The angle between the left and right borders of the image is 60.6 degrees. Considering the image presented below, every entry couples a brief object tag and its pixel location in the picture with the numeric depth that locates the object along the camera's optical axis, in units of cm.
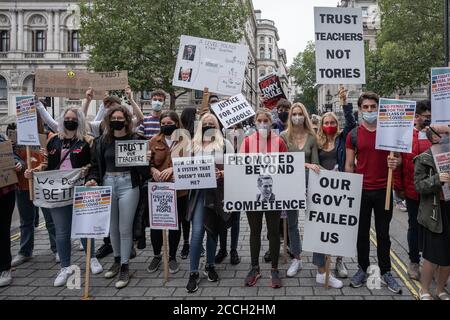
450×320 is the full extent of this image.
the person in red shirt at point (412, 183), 531
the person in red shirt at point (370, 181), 498
